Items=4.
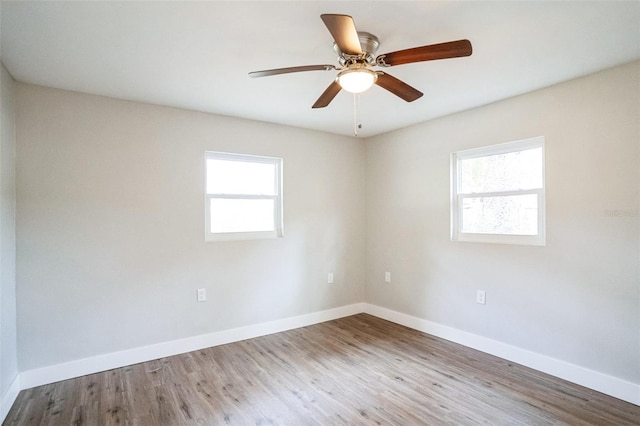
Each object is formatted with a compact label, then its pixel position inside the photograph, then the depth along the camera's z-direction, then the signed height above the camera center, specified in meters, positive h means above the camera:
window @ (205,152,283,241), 3.56 +0.17
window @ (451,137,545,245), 2.97 +0.17
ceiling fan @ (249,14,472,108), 1.55 +0.83
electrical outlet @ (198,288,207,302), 3.38 -0.87
